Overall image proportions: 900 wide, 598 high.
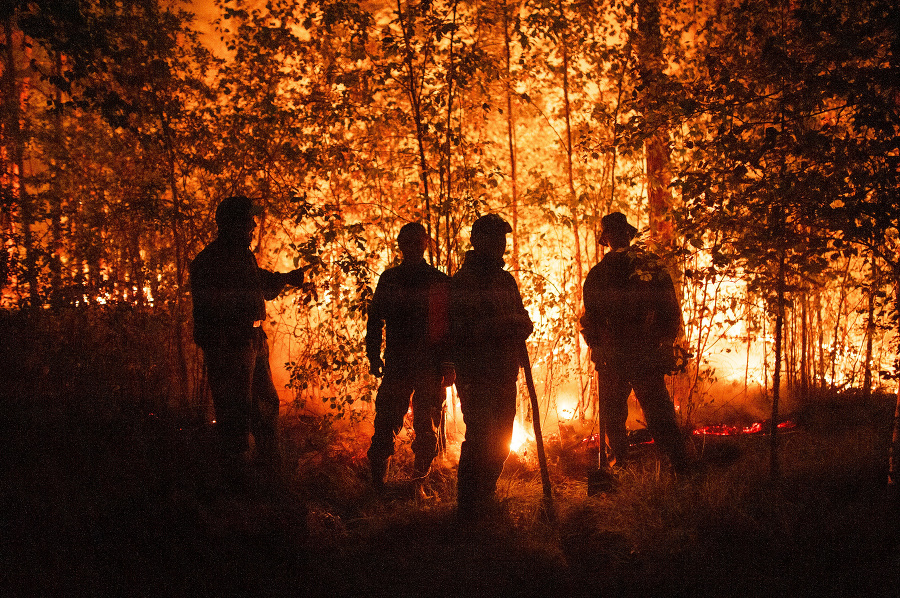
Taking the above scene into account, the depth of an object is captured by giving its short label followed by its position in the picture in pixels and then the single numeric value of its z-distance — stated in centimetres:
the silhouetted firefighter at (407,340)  432
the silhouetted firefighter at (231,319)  415
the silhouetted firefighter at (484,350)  359
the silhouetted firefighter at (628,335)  419
